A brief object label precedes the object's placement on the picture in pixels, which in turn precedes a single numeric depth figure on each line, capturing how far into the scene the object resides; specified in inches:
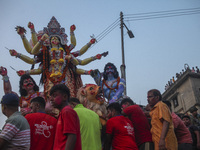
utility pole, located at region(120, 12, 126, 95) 359.1
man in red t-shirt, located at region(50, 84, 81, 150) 100.7
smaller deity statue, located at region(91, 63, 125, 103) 297.2
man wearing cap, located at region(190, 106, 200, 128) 268.0
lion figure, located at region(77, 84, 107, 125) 191.9
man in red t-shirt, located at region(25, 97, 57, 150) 126.0
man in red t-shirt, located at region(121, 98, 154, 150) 158.6
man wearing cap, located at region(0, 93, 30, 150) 106.0
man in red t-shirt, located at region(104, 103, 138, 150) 145.7
